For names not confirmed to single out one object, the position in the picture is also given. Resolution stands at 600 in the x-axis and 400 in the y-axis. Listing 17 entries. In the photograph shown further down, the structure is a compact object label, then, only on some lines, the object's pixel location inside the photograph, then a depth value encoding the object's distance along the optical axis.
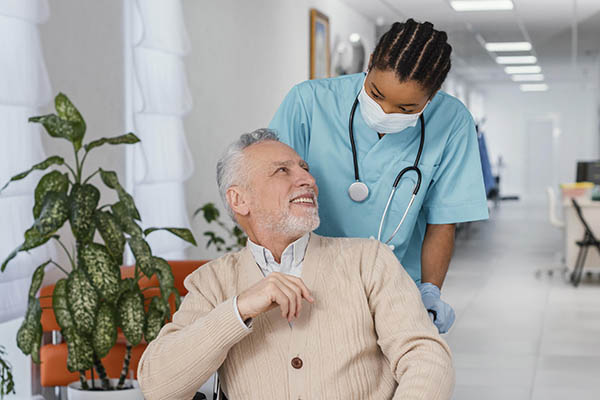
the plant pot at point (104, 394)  3.04
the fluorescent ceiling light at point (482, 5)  8.75
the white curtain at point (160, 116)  4.47
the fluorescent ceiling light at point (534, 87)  20.80
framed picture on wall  7.57
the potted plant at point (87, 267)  2.82
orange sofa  3.33
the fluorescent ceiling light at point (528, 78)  18.22
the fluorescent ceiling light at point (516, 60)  14.45
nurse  1.98
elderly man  1.58
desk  7.72
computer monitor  9.09
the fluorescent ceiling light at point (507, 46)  12.42
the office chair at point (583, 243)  7.60
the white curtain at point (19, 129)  3.42
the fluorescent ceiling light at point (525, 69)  16.37
